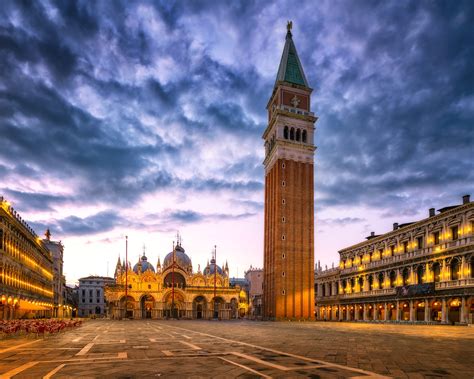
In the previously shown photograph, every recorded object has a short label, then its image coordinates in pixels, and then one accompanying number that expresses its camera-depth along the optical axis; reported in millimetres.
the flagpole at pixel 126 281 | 88675
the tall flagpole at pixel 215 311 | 105125
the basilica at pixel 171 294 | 98062
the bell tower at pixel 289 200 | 72938
